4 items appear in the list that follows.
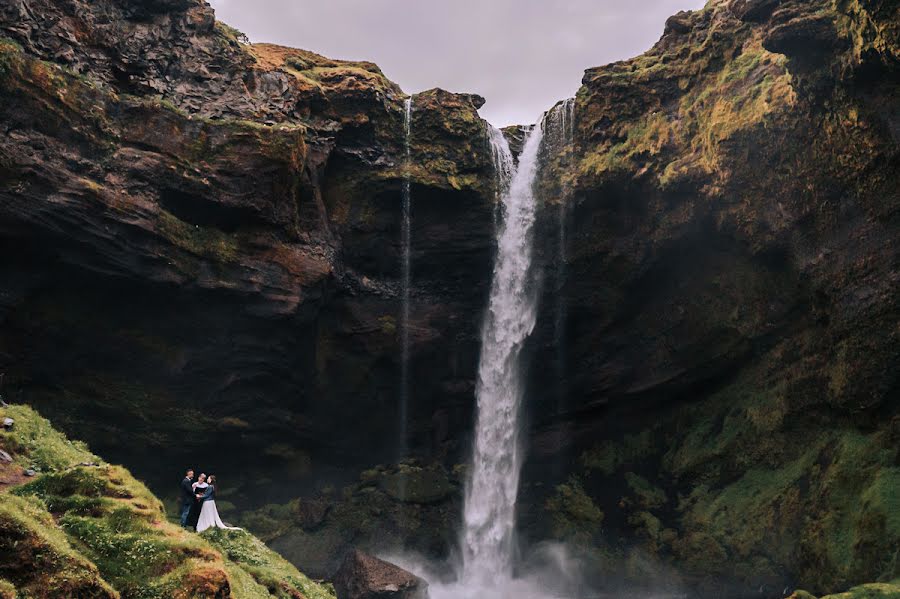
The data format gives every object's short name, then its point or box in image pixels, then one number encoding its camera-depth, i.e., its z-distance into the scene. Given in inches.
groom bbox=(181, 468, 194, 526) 616.1
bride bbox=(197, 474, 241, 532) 610.9
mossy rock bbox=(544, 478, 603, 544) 1128.2
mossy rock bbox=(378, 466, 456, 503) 1230.3
